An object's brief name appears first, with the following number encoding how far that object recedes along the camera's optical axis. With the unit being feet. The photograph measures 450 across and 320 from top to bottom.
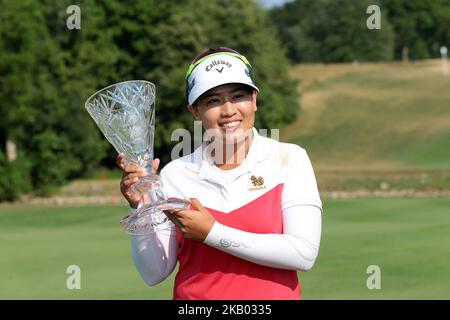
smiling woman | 11.24
